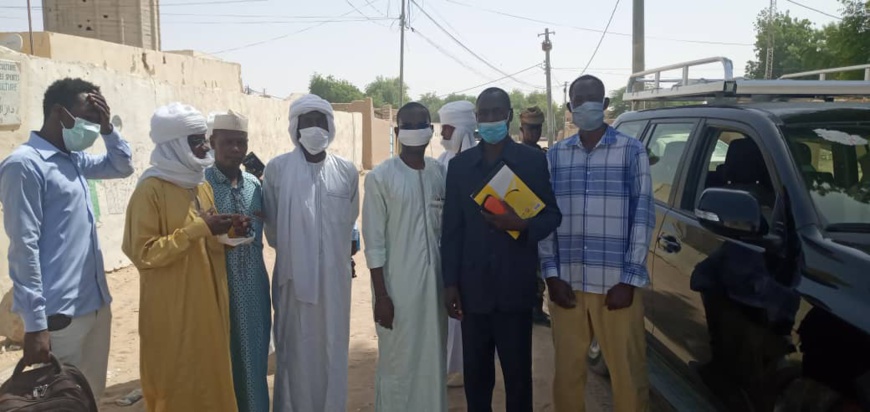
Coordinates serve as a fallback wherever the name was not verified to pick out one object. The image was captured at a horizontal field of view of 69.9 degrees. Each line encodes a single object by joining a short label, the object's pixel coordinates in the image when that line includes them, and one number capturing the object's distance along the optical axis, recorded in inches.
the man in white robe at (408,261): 120.5
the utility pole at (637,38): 466.9
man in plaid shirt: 115.0
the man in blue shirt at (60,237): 100.8
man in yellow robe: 107.0
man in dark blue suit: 114.4
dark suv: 79.8
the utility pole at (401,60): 1178.2
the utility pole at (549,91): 1158.3
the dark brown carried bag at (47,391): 93.4
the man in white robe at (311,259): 127.8
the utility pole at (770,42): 1218.9
